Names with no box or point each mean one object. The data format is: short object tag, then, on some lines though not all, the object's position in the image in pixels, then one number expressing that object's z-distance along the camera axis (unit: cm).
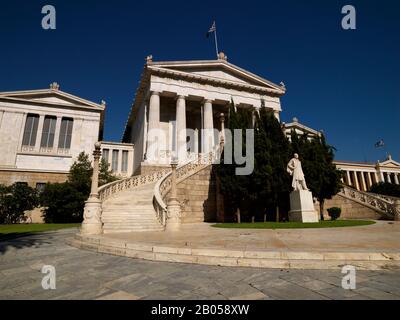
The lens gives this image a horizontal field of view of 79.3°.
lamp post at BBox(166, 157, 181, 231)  1174
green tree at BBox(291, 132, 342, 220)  1833
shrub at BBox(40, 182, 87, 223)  2164
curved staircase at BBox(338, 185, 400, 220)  1841
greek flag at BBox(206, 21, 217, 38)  3300
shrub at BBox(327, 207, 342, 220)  2009
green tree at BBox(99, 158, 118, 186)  2446
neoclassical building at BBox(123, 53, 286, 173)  3055
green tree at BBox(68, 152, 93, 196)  2222
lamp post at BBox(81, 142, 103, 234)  1050
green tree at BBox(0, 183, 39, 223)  2283
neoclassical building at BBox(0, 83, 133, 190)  3017
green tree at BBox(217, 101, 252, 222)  1672
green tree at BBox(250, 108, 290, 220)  1623
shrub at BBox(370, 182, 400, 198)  3805
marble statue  1484
